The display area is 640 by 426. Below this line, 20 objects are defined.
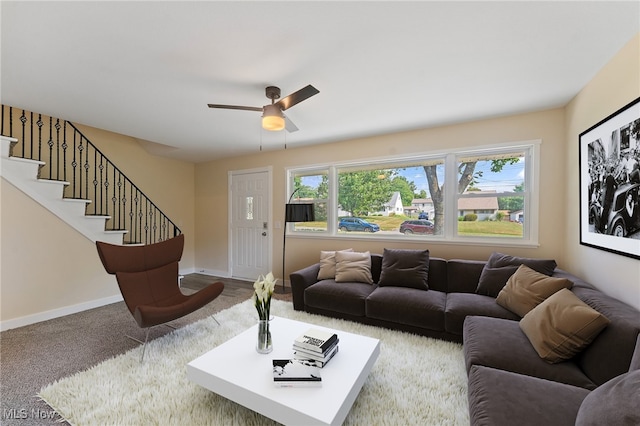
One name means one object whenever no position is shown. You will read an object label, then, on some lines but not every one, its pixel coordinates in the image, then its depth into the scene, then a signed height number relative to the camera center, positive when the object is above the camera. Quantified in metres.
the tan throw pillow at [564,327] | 1.49 -0.70
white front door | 4.77 -0.22
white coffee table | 1.35 -1.01
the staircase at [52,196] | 2.87 +0.21
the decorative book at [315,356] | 1.69 -0.97
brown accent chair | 2.35 -0.76
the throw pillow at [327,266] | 3.48 -0.73
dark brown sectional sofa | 1.08 -0.87
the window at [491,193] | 3.15 +0.25
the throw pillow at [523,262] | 2.47 -0.51
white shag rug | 1.58 -1.25
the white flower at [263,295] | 1.80 -0.58
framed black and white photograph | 1.75 +0.23
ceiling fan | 2.10 +0.86
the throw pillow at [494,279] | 2.58 -0.69
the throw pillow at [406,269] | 3.02 -0.68
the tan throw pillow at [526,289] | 2.08 -0.65
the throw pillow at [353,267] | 3.29 -0.71
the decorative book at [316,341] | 1.71 -0.88
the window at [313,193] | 4.36 +0.34
